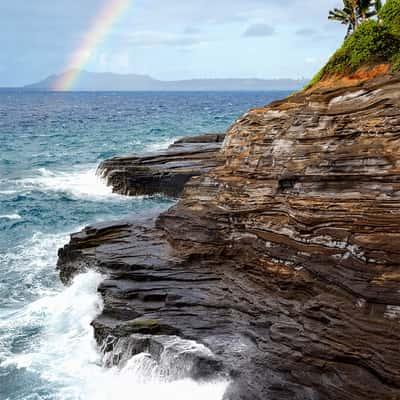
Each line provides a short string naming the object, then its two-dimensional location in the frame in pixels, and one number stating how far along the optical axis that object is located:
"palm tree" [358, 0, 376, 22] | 39.97
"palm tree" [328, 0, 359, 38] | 39.84
